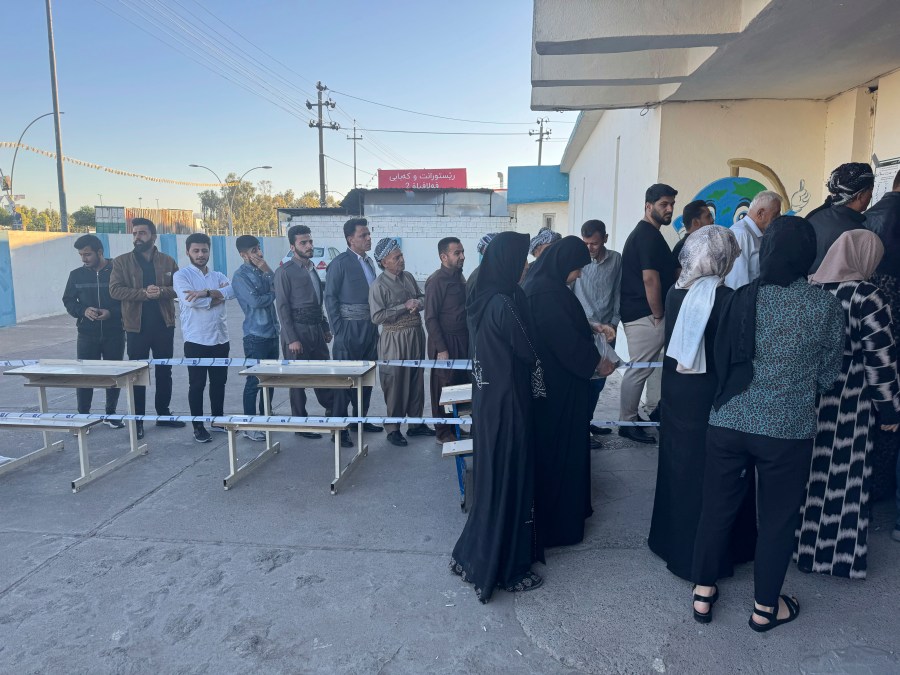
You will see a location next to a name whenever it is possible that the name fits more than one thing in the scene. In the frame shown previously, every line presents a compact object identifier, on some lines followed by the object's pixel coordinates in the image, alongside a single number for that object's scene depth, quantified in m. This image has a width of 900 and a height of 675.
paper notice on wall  4.76
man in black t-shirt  4.90
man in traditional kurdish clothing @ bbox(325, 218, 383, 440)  5.47
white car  20.50
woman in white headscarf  2.78
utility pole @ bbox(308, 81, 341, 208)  34.66
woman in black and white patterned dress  2.85
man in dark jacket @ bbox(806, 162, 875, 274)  3.64
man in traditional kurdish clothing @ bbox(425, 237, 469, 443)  5.23
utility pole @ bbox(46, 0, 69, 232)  20.30
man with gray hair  4.25
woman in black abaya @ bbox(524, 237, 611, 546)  3.34
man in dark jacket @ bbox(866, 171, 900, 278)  3.53
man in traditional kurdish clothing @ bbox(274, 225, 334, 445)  5.41
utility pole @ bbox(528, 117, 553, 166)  52.72
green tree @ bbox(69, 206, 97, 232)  61.51
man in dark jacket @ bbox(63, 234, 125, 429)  5.73
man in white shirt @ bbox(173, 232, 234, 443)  5.47
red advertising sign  34.91
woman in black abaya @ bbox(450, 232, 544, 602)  3.01
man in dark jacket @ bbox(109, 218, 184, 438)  5.68
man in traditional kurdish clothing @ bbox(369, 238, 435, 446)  5.31
